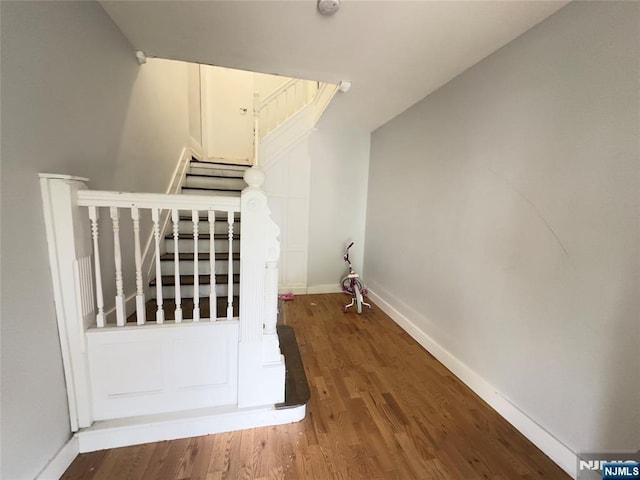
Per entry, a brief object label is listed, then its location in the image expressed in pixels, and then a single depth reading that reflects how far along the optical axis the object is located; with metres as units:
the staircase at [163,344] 1.21
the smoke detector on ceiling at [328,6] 1.30
